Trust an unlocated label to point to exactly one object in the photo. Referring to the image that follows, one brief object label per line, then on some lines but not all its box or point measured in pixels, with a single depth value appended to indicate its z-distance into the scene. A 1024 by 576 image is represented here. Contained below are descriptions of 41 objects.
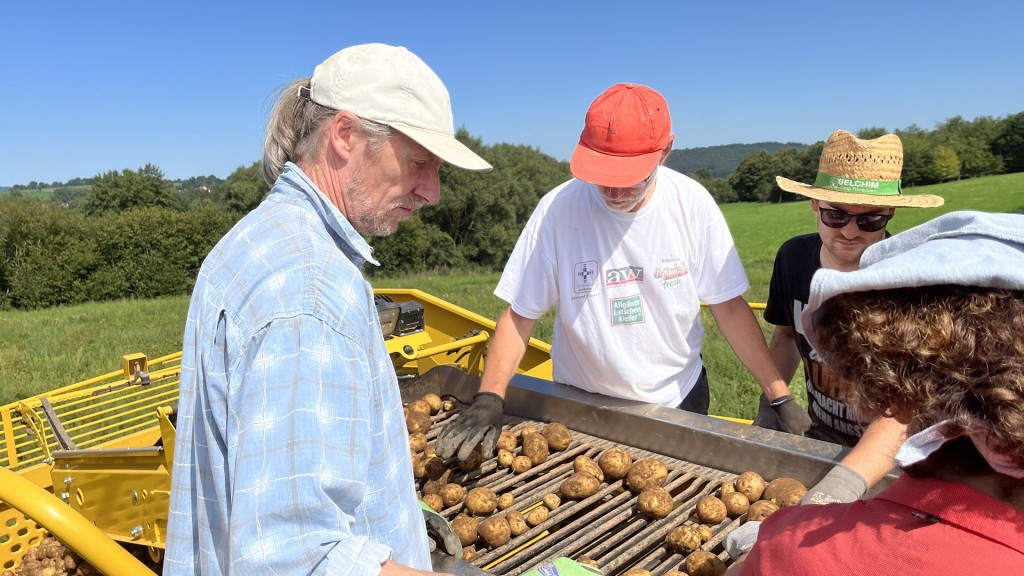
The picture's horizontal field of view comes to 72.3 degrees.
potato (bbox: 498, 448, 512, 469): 2.61
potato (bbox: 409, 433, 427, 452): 2.75
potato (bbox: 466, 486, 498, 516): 2.31
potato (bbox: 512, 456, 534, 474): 2.57
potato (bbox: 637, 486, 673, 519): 2.17
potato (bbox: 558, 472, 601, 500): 2.33
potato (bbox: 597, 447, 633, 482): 2.41
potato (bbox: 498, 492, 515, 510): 2.35
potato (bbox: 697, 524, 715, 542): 2.03
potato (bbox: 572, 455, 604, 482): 2.44
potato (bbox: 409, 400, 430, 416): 3.02
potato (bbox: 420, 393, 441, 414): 3.12
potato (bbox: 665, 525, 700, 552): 1.99
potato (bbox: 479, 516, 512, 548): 2.15
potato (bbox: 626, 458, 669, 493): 2.30
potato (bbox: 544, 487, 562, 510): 2.33
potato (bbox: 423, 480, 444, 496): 2.49
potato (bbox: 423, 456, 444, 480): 2.60
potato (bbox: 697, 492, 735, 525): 2.10
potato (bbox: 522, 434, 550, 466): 2.60
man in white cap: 1.10
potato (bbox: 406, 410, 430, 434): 2.92
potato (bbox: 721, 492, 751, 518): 2.12
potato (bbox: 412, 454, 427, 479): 2.61
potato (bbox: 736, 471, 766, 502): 2.18
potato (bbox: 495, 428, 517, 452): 2.68
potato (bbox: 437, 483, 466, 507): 2.42
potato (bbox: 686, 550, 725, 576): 1.88
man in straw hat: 2.59
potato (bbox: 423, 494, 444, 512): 2.41
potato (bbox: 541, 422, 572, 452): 2.68
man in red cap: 2.79
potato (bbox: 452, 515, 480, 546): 2.17
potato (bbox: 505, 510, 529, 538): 2.18
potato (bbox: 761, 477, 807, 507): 2.12
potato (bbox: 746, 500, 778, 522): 2.04
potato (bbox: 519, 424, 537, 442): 2.71
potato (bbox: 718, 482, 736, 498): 2.20
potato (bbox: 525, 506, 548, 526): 2.24
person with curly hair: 0.89
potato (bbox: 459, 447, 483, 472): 2.59
